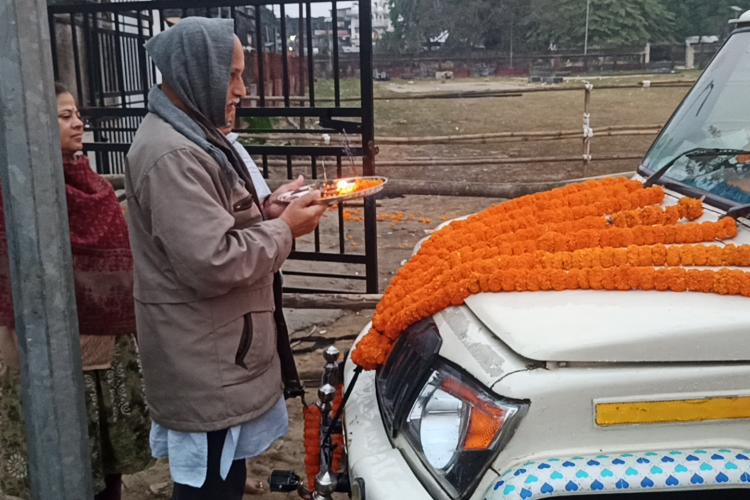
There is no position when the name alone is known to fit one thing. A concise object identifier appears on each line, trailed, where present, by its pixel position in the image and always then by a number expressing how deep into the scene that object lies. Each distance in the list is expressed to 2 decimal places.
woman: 2.57
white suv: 1.52
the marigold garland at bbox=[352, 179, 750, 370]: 1.83
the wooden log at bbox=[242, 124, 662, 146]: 10.42
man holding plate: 1.94
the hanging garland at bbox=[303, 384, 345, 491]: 2.34
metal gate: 4.73
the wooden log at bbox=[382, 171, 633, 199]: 6.18
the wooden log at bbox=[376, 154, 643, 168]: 11.91
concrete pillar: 1.67
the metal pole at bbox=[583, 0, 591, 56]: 50.74
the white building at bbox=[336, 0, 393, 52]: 56.31
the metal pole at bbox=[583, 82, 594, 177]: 12.30
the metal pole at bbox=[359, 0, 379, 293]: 4.64
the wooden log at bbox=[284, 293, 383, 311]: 4.84
